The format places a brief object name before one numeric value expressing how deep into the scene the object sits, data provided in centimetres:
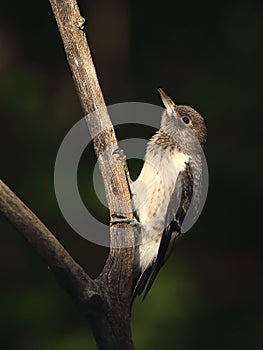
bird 557
